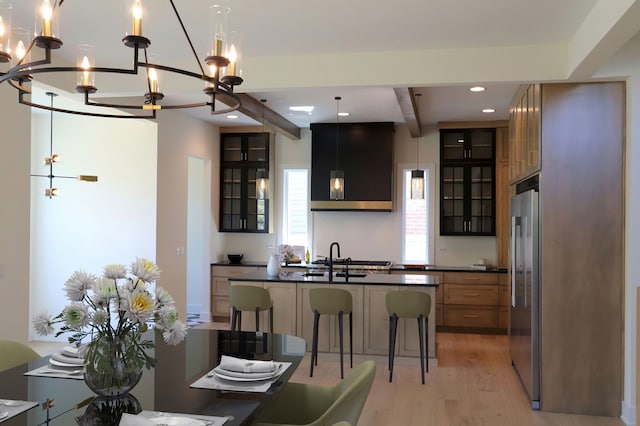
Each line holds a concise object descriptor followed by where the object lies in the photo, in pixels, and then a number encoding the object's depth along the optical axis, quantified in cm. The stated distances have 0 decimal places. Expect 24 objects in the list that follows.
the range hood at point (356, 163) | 759
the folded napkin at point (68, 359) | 244
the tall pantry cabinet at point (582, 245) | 413
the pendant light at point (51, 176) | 548
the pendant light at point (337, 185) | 631
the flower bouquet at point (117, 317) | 191
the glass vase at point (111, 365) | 192
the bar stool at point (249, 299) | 524
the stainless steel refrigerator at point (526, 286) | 428
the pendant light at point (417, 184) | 646
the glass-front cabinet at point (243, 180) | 805
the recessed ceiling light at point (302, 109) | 659
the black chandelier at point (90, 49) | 174
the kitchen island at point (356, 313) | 549
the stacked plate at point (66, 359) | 240
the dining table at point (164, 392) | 184
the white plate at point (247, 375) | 224
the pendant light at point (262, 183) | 674
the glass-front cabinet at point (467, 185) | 742
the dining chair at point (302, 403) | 254
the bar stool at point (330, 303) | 511
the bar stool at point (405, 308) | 496
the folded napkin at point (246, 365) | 231
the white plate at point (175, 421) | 175
